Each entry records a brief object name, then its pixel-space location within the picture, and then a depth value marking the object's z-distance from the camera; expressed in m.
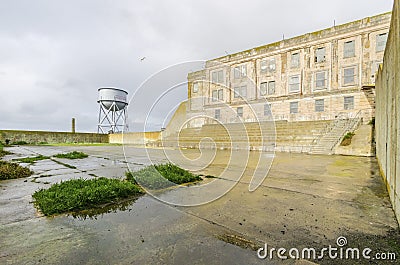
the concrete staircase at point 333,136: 11.66
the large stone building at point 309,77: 17.06
